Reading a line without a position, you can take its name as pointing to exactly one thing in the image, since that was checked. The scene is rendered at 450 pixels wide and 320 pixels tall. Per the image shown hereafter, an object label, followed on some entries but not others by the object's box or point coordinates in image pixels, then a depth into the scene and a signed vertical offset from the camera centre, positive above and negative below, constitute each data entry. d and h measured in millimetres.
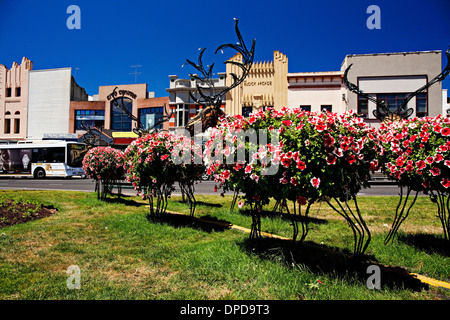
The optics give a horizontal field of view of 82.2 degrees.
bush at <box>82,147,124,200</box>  8734 +42
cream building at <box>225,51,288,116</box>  26188 +8132
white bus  23172 +542
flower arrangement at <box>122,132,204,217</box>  5391 +75
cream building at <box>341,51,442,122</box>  22766 +8026
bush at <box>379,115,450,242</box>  3502 +204
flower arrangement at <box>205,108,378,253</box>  2775 +123
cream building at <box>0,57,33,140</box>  35969 +9138
